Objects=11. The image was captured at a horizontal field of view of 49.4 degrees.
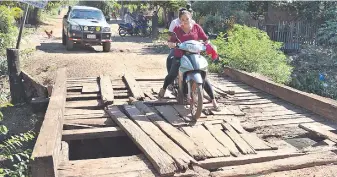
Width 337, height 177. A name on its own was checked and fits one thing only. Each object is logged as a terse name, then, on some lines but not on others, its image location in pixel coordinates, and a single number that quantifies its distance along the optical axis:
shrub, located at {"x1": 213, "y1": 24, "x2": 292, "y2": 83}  8.85
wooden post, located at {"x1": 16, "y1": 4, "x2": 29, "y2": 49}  9.87
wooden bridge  3.62
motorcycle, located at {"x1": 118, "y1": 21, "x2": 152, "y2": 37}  23.55
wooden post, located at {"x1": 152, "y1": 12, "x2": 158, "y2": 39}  22.20
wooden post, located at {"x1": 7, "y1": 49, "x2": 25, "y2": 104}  8.97
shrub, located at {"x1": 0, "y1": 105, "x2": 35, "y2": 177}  3.71
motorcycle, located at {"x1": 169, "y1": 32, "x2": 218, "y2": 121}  5.11
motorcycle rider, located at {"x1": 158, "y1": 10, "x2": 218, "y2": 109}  5.50
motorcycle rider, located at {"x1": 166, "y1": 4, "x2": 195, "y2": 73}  5.72
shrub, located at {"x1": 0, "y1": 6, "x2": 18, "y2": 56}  13.01
